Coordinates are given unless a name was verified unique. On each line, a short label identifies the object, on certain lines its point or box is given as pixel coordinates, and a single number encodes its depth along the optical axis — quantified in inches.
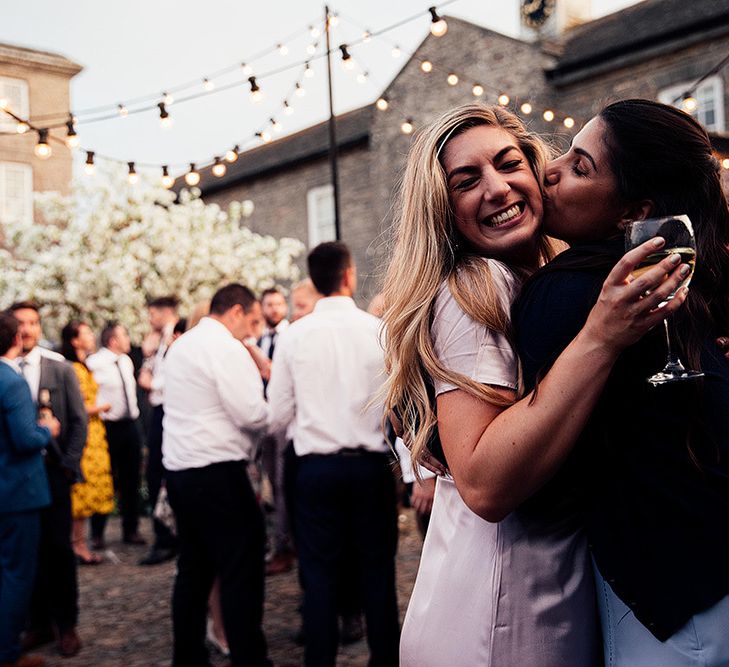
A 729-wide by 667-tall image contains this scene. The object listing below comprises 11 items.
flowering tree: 658.8
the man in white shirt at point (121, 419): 343.0
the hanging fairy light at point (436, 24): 272.7
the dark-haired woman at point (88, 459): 303.6
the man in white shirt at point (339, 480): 171.2
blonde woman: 58.2
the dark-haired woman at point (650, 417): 58.9
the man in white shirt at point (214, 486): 180.4
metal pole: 355.3
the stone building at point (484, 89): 530.0
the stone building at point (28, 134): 979.3
